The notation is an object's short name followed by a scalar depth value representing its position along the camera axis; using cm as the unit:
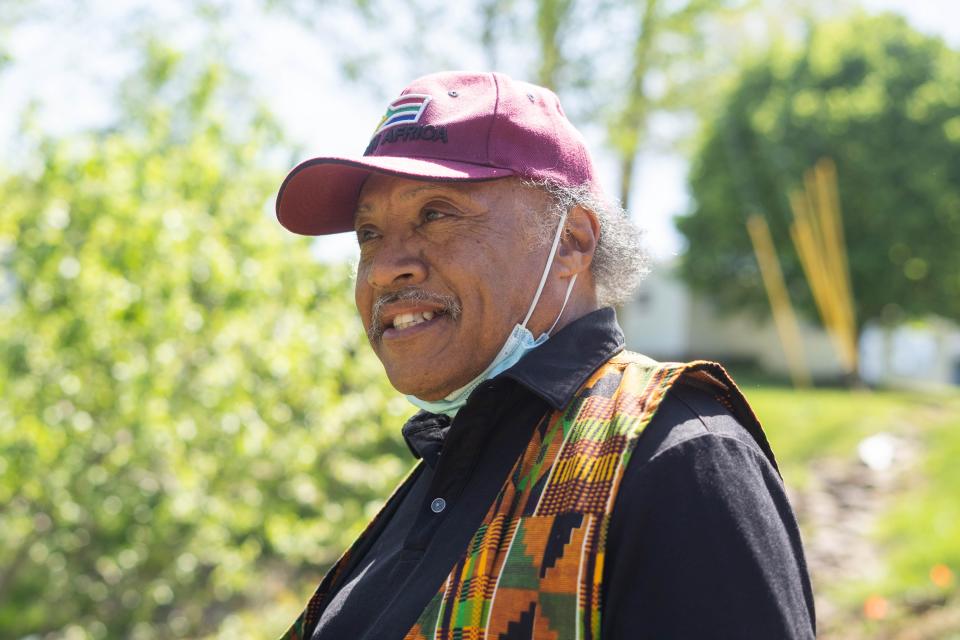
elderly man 130
